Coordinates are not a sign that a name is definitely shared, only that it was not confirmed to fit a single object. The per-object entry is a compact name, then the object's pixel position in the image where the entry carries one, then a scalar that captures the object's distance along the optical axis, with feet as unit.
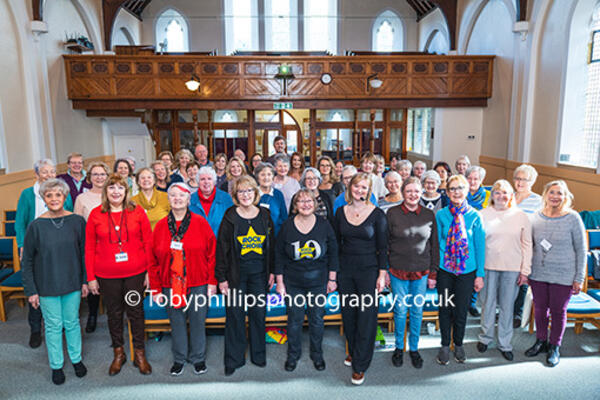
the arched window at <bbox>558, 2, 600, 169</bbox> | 22.67
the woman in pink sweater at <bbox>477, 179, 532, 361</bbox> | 10.80
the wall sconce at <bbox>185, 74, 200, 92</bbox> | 30.35
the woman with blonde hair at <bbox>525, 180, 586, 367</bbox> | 10.57
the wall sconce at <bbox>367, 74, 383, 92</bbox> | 31.19
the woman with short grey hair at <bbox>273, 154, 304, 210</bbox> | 14.55
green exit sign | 32.98
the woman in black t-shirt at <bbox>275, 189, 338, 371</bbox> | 10.02
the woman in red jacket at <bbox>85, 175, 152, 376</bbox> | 9.96
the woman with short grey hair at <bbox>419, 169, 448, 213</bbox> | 13.35
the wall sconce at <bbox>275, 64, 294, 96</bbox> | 30.60
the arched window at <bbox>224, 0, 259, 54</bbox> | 49.62
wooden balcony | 31.30
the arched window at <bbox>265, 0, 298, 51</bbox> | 49.85
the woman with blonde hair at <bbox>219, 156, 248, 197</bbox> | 15.76
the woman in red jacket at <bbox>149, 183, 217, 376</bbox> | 10.07
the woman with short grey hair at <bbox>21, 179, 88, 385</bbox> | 9.65
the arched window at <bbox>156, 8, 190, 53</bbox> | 49.47
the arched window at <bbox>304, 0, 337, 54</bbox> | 49.90
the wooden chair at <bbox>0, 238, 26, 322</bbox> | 13.89
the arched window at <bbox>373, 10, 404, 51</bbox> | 50.47
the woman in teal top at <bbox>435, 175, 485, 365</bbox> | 10.56
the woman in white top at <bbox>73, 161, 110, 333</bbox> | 12.10
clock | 32.32
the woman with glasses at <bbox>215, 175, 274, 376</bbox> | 10.14
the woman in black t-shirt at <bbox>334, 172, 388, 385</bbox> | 10.05
